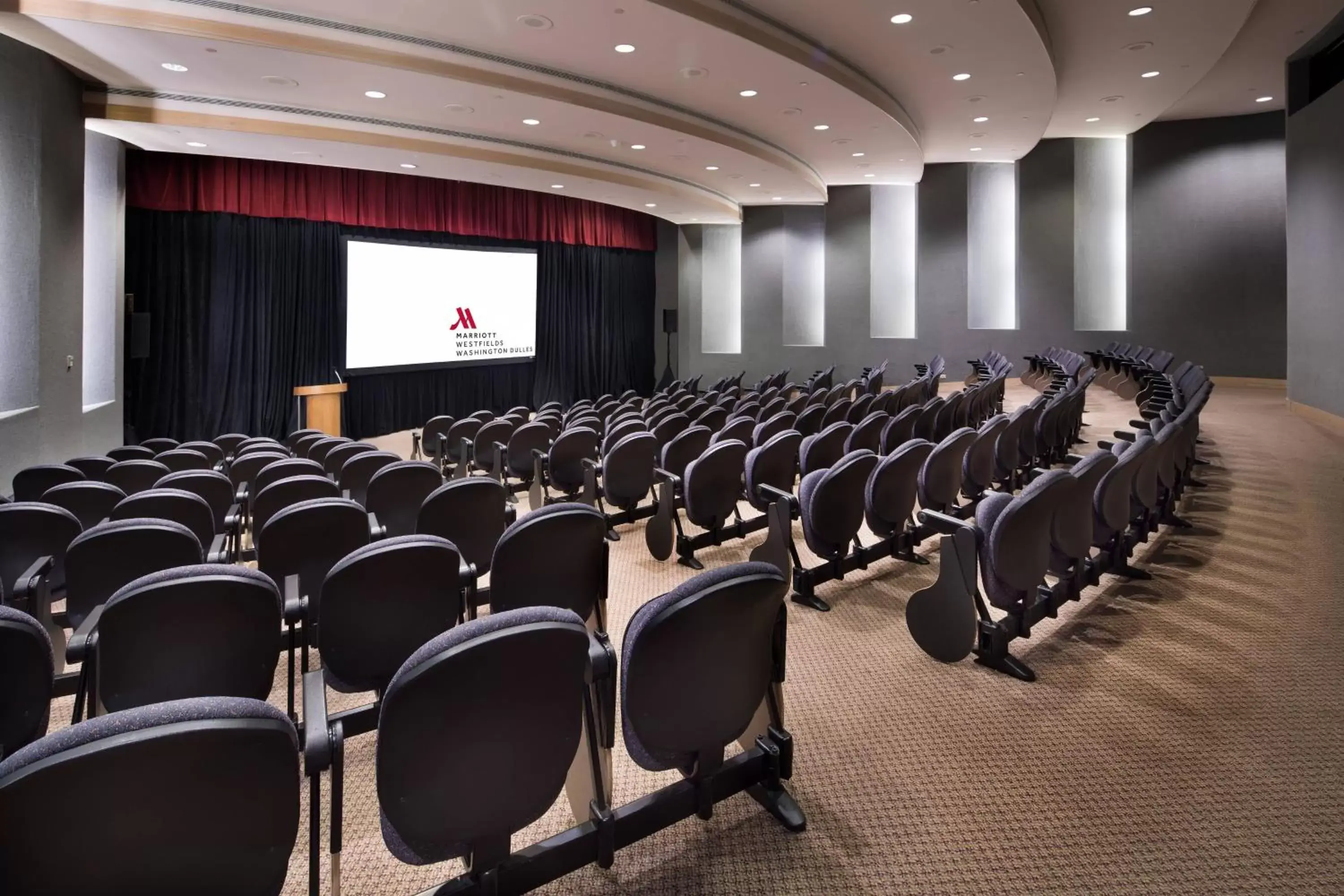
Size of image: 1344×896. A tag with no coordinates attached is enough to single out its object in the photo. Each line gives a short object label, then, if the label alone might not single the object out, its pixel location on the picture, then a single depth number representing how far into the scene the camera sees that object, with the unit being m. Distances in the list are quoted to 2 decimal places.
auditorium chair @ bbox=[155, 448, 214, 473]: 5.83
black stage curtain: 10.19
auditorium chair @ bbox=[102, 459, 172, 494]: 4.93
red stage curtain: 10.11
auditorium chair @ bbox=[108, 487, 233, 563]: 3.54
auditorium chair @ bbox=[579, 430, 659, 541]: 5.23
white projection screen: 11.99
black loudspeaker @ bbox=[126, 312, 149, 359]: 9.36
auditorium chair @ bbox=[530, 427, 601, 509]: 5.92
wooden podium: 11.25
